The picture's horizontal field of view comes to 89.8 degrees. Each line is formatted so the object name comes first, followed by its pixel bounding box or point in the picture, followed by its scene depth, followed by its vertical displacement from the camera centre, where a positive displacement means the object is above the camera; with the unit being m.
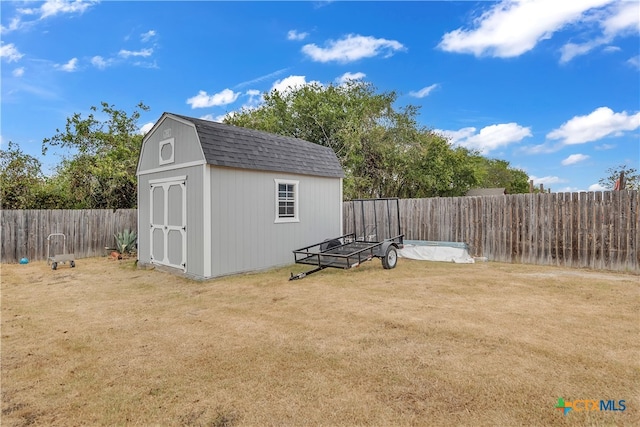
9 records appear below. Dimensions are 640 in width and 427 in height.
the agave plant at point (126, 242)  11.03 -1.14
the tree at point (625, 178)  17.44 +1.76
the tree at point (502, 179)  38.16 +3.60
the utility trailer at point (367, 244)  7.66 -0.99
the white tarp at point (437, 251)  9.32 -1.29
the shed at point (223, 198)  7.33 +0.29
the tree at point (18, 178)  11.23 +1.16
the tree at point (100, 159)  12.88 +2.11
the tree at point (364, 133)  18.23 +4.57
